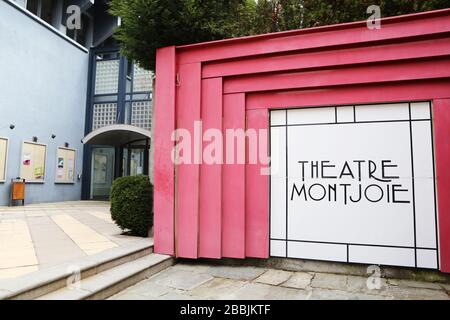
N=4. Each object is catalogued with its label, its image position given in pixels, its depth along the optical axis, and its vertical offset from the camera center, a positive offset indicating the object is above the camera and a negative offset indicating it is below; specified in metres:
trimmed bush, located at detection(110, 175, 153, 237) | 5.45 -0.34
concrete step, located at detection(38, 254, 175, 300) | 3.11 -1.03
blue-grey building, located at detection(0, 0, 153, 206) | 11.16 +3.22
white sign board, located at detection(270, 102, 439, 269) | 4.04 +0.02
